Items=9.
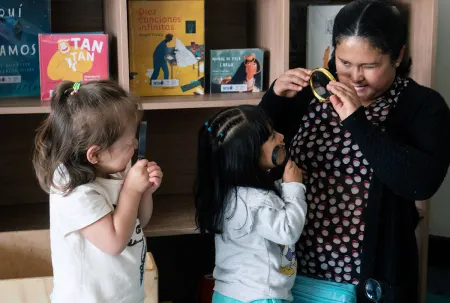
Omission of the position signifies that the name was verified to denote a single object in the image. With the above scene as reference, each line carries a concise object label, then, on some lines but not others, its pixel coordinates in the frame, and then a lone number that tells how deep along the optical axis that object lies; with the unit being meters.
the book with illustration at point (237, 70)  2.08
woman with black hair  1.50
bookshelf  1.93
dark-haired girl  1.52
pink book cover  1.90
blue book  1.96
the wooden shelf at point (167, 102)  1.84
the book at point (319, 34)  2.10
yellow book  1.99
